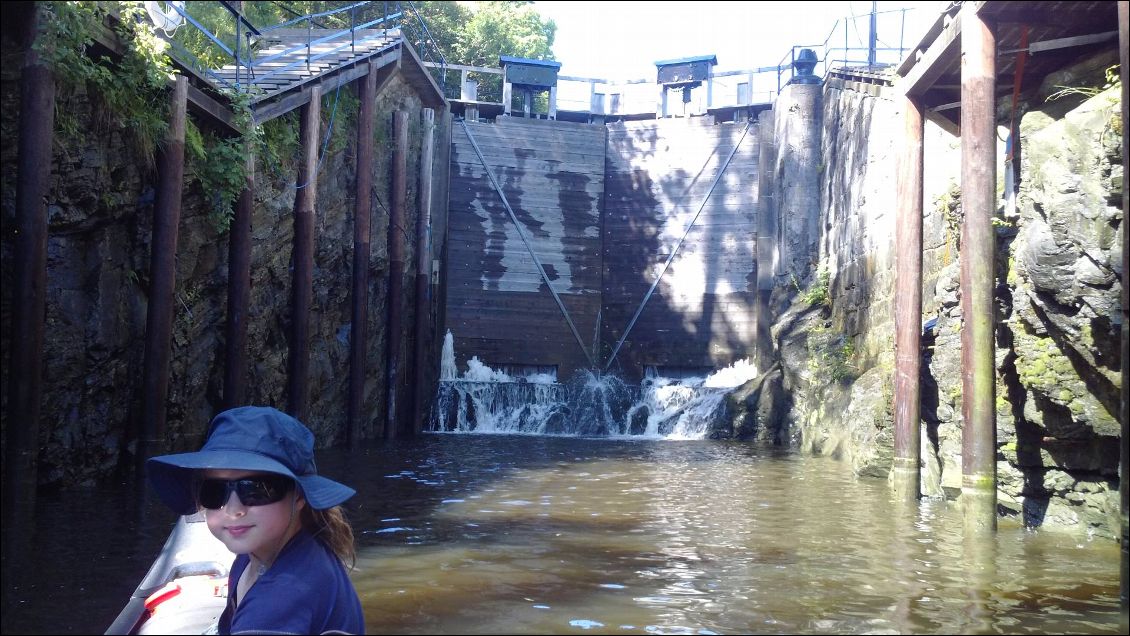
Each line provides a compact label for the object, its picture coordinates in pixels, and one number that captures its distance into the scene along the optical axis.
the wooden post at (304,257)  11.98
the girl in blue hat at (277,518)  2.26
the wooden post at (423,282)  16.91
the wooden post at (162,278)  8.49
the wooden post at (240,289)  10.30
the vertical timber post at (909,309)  9.02
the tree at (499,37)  27.81
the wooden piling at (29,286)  6.54
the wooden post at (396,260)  15.21
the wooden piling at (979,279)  6.96
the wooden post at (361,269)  13.67
